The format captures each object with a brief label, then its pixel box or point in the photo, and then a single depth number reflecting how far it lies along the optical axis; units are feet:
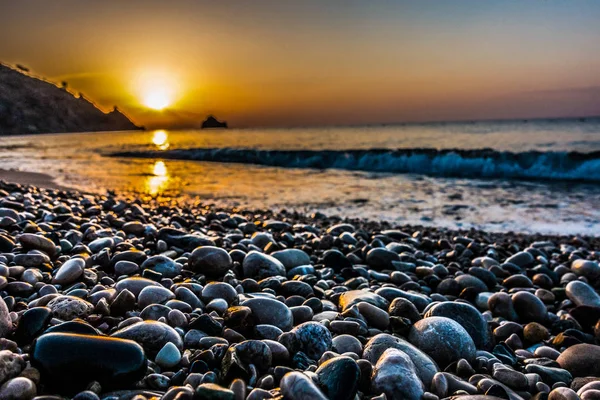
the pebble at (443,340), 1.51
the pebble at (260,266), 2.11
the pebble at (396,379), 1.25
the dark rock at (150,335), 1.34
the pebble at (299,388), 1.14
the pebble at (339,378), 1.19
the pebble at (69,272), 1.78
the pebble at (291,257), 2.30
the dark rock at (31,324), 1.32
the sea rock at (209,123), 262.13
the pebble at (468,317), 1.70
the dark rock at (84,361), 1.14
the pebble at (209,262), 2.04
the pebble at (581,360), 1.56
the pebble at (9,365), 1.13
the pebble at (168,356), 1.29
